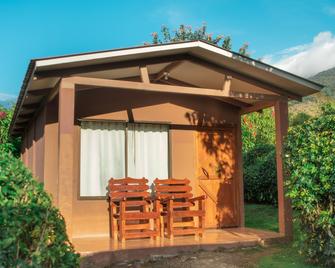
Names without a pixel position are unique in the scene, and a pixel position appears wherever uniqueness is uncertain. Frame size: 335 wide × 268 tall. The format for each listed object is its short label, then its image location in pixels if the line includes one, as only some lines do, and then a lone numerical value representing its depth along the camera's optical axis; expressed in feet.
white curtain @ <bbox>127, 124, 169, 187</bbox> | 29.66
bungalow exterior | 22.38
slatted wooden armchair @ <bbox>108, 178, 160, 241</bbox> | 25.27
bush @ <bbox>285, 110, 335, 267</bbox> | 18.66
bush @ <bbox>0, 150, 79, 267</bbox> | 9.81
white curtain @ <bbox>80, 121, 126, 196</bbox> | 28.25
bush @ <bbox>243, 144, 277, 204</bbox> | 42.52
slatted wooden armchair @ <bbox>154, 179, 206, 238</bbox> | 26.23
